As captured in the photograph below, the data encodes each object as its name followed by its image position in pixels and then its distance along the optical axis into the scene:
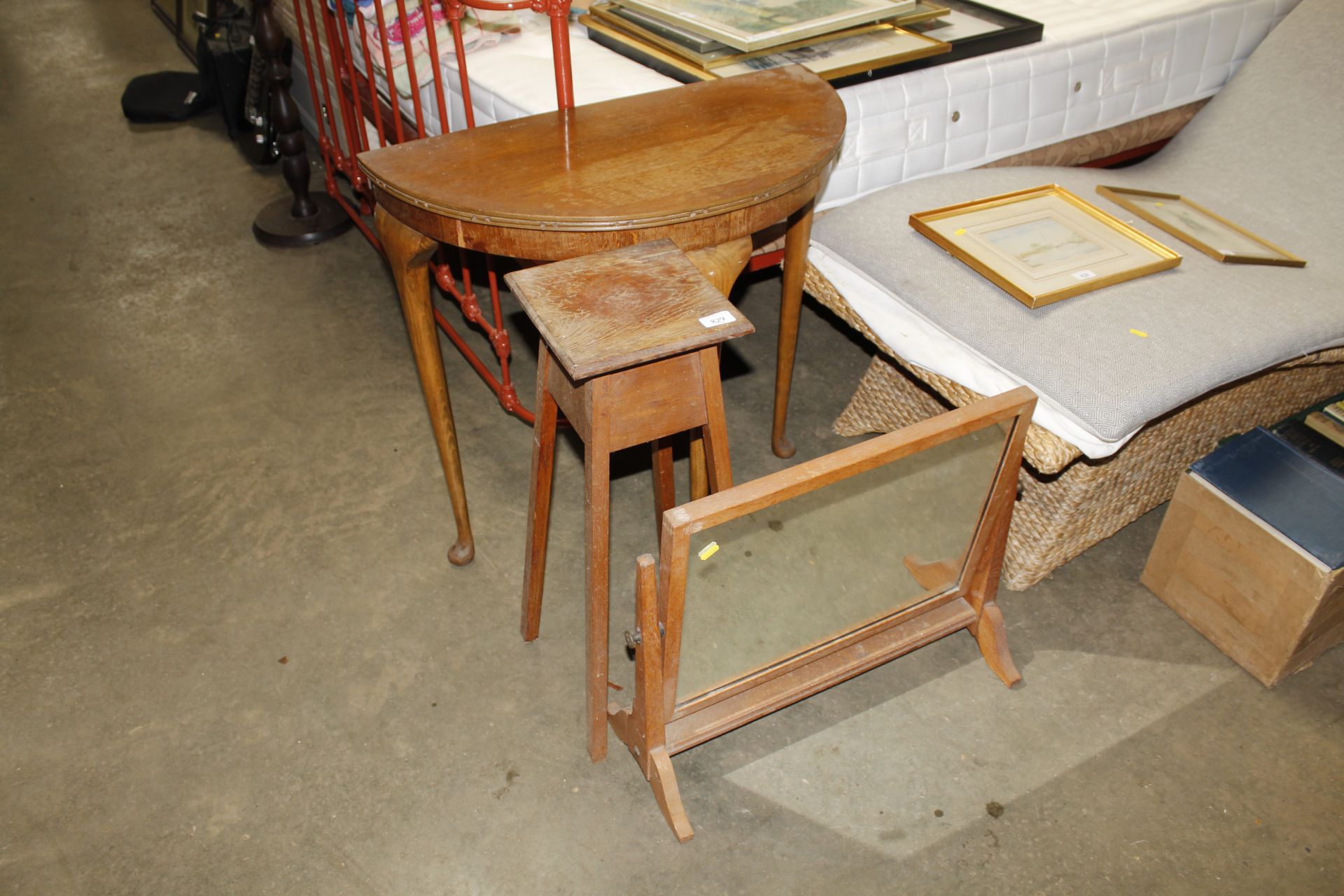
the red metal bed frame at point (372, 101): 1.58
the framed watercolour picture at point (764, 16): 1.84
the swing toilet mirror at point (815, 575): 1.22
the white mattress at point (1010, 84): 1.91
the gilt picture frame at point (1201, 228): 1.77
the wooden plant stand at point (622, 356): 1.14
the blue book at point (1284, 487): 1.53
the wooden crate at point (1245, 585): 1.54
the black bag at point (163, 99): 3.35
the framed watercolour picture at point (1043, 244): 1.64
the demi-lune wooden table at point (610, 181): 1.29
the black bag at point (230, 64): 3.15
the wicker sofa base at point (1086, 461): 1.66
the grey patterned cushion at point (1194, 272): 1.52
